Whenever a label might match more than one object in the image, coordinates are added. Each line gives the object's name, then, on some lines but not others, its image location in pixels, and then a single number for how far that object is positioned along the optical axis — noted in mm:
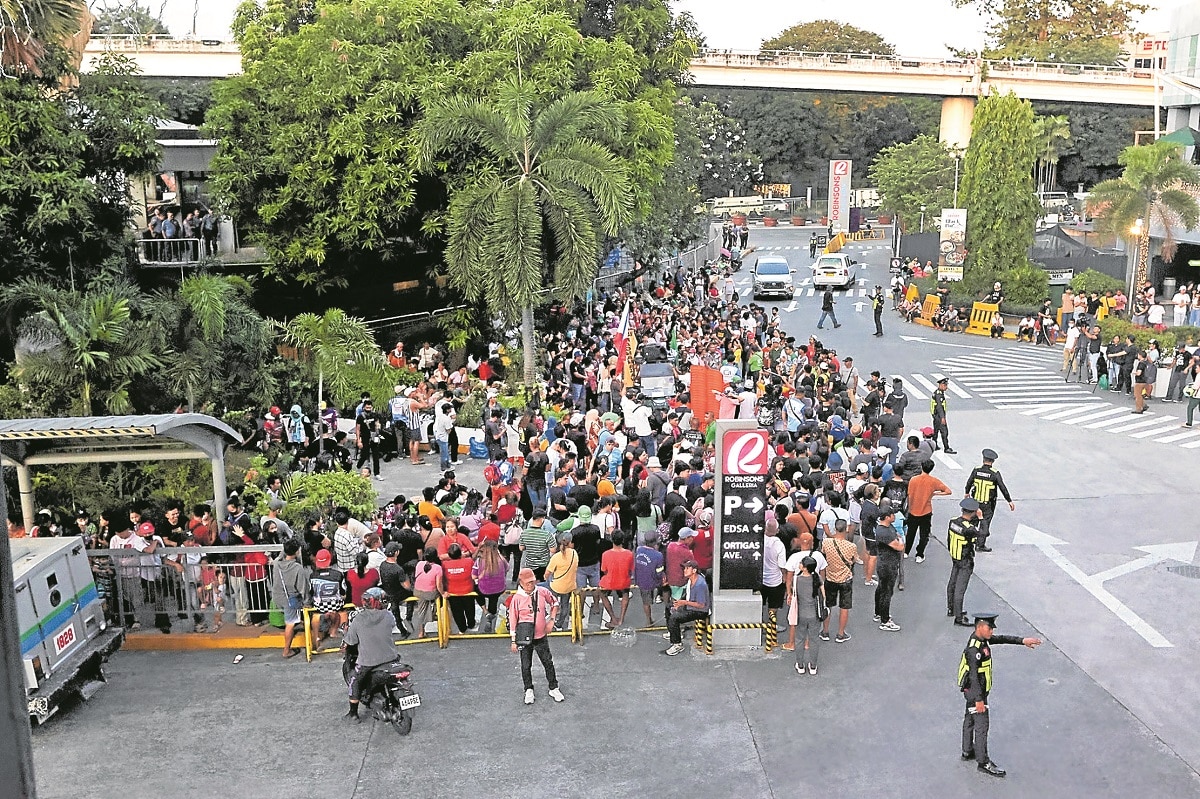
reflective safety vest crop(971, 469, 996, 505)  14602
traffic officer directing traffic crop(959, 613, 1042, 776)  9500
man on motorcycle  10523
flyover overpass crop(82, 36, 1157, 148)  64500
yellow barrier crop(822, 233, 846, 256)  58719
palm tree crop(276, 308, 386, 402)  20719
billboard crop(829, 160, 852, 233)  64500
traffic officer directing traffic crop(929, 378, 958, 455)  19641
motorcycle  10570
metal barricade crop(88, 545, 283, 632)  12664
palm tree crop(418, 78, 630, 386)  23250
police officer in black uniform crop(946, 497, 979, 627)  12359
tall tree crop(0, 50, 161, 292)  20156
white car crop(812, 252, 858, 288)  45500
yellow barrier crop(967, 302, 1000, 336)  34875
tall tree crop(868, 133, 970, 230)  53812
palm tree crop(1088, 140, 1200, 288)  33406
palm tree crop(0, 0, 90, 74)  15570
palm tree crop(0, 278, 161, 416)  17078
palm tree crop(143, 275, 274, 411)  18281
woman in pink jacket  10750
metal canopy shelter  12734
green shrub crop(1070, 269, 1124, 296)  35594
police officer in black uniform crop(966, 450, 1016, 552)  14594
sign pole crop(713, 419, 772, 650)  11953
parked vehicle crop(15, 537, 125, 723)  10461
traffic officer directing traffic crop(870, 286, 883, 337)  33656
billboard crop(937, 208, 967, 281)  37344
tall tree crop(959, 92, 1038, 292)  37156
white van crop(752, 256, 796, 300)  42656
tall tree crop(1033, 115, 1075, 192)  69250
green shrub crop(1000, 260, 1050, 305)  36312
